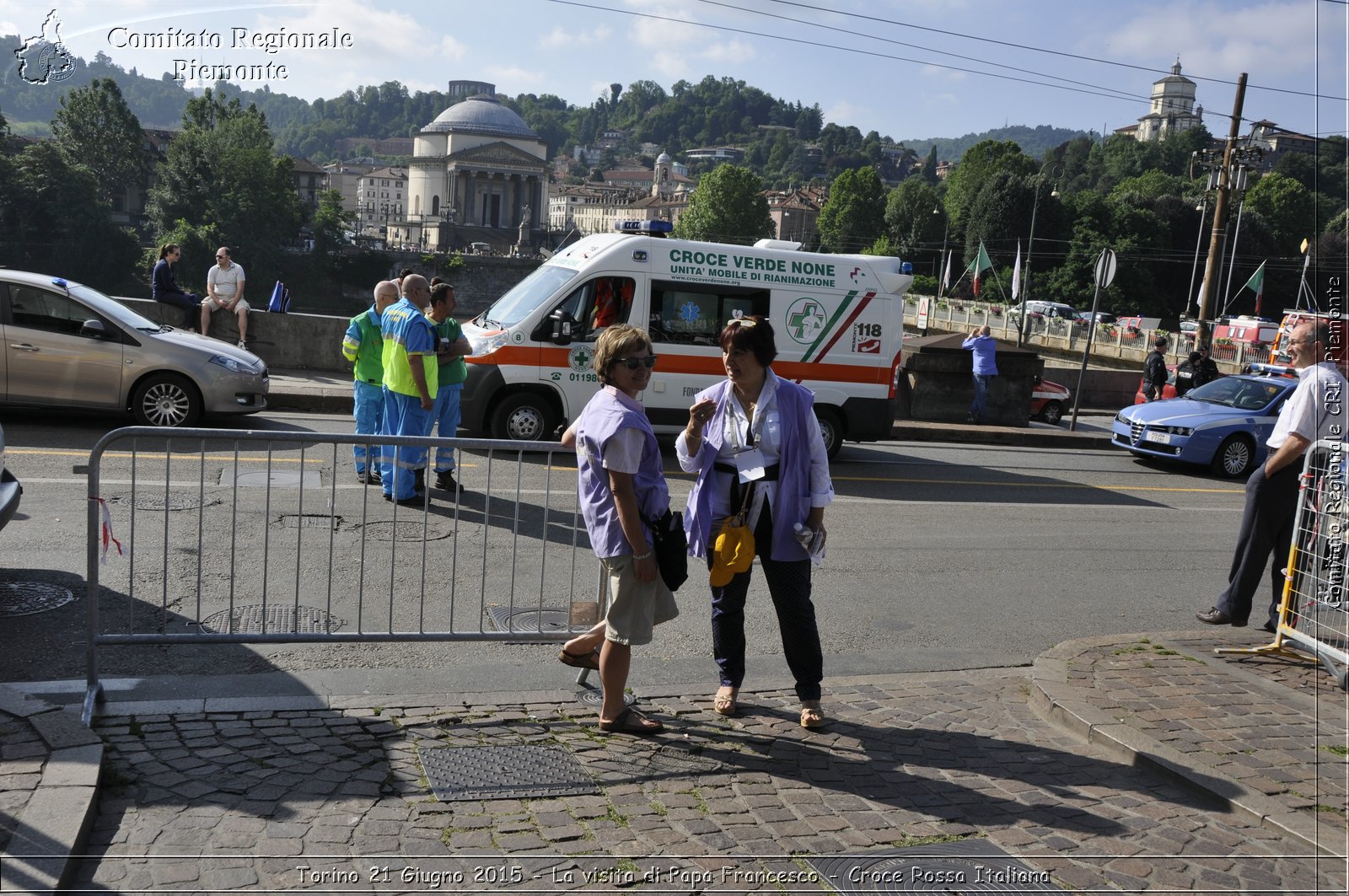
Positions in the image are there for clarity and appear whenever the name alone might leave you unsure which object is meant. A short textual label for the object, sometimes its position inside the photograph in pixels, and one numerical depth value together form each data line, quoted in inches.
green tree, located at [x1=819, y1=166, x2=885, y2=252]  4945.9
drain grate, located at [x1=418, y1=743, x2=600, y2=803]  170.1
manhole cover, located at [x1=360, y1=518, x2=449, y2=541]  277.6
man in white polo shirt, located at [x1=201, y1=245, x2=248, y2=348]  674.2
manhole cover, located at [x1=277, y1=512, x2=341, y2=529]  271.4
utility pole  976.9
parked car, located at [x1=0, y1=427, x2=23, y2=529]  242.5
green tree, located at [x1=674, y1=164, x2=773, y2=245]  5221.5
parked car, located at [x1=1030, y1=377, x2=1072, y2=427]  902.4
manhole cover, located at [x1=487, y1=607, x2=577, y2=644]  232.5
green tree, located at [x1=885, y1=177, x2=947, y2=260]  4480.8
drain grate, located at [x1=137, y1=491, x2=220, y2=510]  248.1
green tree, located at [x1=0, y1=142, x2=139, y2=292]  3540.8
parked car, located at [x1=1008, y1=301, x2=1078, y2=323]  3041.3
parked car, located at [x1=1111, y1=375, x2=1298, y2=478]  609.0
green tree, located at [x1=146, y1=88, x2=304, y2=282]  4281.5
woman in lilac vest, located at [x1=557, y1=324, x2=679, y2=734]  179.3
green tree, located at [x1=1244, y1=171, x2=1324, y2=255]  3705.7
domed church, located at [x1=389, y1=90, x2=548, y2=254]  6299.2
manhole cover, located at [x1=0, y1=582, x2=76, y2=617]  243.3
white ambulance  490.9
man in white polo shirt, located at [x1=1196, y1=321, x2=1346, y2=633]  253.8
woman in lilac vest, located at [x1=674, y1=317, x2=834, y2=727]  197.0
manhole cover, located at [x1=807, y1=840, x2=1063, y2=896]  152.3
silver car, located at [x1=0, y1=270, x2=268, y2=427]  445.7
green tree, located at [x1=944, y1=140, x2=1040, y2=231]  4554.6
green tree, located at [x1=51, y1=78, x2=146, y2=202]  4517.7
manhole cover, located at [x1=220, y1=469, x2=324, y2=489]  264.1
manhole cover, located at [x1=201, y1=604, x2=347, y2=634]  226.7
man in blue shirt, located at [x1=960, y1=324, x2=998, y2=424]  782.5
